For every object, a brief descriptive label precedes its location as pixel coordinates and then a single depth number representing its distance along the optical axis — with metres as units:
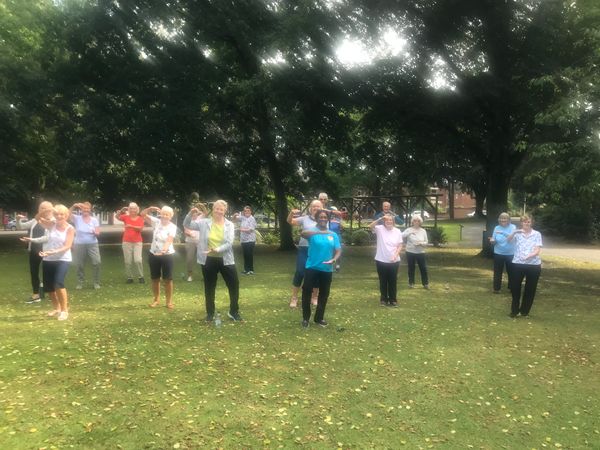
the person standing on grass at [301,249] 8.95
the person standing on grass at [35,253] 9.71
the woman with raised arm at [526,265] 9.14
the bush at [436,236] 28.31
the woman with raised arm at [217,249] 8.11
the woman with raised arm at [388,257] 10.00
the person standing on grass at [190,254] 13.34
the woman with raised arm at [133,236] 12.36
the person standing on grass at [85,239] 11.67
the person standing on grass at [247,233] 14.64
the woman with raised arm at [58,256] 8.33
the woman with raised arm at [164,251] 9.45
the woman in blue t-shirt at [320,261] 7.98
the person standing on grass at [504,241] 11.47
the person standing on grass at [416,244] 12.28
